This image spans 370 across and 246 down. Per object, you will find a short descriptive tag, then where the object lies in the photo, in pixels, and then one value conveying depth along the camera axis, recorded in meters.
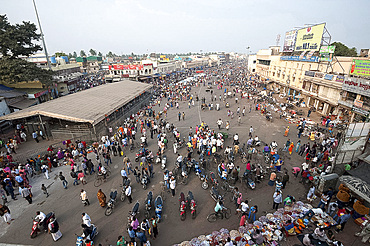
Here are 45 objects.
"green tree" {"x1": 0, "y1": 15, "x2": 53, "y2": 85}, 22.16
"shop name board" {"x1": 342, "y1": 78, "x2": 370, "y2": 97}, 18.70
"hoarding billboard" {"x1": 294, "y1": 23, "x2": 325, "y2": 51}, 28.15
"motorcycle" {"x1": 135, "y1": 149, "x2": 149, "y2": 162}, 14.78
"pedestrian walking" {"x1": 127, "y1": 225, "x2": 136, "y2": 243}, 7.83
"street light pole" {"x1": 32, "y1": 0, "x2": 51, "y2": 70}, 27.87
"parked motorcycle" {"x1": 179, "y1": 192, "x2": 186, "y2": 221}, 9.34
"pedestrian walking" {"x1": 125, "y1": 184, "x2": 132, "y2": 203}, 10.32
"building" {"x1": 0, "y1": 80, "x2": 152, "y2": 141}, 17.69
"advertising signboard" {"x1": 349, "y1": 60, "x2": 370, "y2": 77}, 18.45
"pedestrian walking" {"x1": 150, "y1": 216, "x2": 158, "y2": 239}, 8.08
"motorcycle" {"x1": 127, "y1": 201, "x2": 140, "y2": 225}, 8.84
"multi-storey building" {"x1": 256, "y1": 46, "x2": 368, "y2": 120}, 23.69
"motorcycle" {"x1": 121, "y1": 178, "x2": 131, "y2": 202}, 10.82
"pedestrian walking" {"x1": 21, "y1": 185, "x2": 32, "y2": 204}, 10.39
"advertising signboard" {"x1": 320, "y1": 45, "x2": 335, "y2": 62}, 25.68
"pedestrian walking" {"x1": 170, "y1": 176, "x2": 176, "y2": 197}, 10.75
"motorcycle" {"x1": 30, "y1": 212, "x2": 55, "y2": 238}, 8.59
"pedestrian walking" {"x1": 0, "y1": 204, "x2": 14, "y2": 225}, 9.09
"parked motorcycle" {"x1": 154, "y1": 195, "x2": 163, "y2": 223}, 9.24
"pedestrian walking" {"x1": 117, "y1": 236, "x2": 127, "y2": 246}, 7.42
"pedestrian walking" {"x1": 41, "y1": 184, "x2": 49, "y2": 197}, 10.98
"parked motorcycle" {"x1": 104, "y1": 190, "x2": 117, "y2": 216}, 9.87
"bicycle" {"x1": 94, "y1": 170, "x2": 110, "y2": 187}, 12.52
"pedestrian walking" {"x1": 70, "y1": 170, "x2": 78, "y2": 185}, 11.92
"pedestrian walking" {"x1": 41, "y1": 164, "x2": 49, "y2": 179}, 12.86
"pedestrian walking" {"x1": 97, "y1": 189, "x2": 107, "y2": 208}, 10.06
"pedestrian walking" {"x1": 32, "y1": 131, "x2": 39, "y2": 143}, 18.19
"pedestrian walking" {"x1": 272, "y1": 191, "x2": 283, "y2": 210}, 9.23
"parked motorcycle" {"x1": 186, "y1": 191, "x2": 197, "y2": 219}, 9.36
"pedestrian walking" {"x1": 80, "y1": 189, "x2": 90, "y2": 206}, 10.16
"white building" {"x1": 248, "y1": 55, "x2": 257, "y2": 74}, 68.50
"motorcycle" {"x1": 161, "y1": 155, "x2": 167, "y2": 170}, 13.82
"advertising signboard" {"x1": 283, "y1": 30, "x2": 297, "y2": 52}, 35.47
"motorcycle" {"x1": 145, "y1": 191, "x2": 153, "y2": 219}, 9.42
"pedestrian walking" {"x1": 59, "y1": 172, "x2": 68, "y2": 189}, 11.92
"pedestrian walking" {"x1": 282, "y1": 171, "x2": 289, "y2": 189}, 10.90
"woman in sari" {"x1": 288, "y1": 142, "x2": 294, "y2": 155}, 15.07
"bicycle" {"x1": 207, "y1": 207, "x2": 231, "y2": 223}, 9.33
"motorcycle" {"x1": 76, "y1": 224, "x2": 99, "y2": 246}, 7.98
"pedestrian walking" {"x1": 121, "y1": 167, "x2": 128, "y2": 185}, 11.94
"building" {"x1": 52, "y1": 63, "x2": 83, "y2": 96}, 37.82
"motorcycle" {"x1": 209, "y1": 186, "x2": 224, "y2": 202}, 9.99
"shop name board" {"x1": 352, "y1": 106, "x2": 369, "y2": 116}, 18.75
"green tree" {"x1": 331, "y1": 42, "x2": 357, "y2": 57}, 44.19
